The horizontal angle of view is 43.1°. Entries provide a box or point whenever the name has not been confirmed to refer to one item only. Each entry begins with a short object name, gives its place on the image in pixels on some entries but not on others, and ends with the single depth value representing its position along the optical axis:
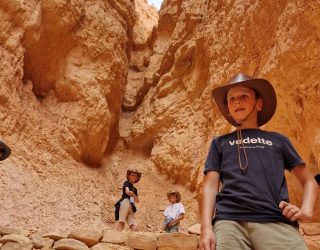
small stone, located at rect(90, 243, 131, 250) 4.02
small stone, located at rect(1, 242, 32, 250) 3.93
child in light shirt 5.83
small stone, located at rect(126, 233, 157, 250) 3.98
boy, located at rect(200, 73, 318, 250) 1.65
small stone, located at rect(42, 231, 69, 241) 4.21
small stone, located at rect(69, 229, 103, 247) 4.15
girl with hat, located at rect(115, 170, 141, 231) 5.79
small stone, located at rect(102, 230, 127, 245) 4.17
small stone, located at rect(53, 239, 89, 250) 3.98
